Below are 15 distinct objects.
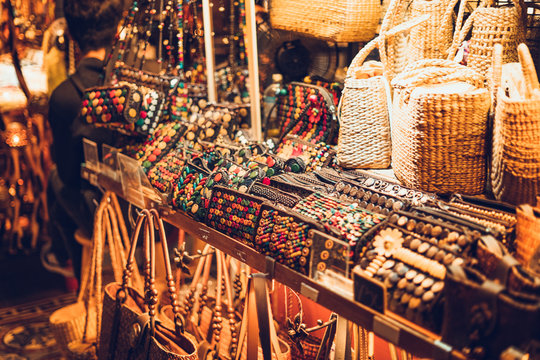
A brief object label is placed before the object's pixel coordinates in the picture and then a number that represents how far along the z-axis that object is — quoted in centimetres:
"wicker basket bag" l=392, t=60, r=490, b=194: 158
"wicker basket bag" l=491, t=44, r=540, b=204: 141
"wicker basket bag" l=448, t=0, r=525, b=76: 173
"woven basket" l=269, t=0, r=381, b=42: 227
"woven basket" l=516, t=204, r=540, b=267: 129
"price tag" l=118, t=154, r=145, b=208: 229
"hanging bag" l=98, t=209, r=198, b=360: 196
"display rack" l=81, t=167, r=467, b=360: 121
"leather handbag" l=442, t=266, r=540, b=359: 106
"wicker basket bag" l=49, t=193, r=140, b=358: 258
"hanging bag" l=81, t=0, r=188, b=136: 248
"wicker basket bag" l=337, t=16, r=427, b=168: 193
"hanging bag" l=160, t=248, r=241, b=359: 202
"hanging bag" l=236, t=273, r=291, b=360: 168
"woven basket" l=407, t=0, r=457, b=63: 196
